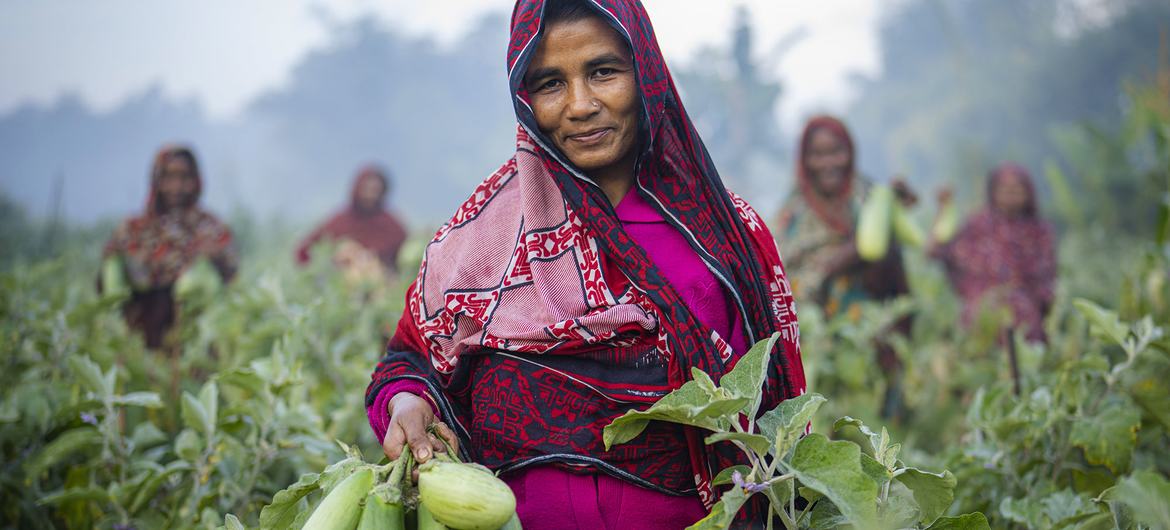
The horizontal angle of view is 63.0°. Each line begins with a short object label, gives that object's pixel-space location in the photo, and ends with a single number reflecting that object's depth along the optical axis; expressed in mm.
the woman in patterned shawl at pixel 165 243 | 5125
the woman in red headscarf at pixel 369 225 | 7582
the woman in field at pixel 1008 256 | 5969
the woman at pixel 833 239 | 5035
